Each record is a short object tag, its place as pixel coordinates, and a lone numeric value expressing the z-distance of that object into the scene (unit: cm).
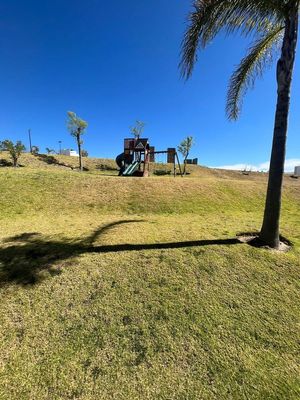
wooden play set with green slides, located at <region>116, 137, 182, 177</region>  1922
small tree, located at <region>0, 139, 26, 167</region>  2727
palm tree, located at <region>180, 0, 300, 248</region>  523
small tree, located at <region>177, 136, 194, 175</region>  3744
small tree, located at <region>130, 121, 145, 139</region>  4276
